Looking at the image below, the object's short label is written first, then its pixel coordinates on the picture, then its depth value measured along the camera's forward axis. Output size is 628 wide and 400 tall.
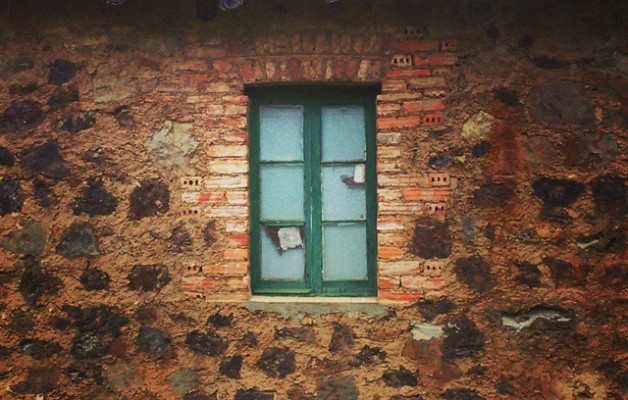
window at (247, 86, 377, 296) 3.58
